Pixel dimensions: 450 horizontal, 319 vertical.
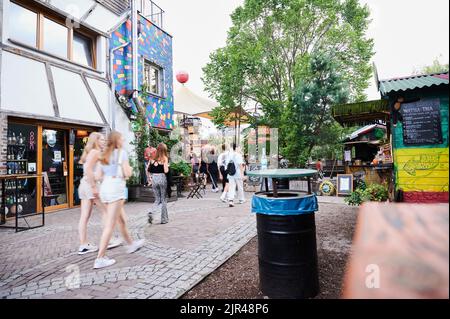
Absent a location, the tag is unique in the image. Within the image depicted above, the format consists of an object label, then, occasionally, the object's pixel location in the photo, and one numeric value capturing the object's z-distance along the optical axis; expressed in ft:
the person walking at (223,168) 31.58
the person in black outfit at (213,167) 41.86
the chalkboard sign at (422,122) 16.46
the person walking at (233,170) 28.50
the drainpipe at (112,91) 33.88
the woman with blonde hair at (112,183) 12.54
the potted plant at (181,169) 37.91
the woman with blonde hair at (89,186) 13.93
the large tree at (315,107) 45.29
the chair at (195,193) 36.01
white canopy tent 59.52
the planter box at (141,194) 33.01
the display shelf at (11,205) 19.93
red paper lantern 66.13
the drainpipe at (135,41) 36.81
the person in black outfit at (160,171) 20.29
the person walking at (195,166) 49.36
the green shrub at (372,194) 20.02
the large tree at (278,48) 59.72
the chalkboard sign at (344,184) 34.83
